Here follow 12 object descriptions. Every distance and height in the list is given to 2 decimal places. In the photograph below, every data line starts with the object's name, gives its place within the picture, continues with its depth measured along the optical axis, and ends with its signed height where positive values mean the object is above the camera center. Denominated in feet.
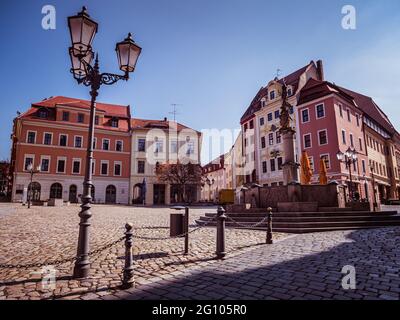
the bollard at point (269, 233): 24.35 -3.34
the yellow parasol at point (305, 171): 45.83 +4.96
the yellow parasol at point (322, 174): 47.33 +4.52
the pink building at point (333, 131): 95.25 +26.81
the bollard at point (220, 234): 19.07 -2.63
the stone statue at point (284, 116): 46.26 +15.13
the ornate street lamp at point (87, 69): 15.16 +9.27
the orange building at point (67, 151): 116.98 +24.40
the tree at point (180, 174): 125.90 +12.89
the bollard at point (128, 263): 13.03 -3.31
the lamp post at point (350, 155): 60.73 +10.39
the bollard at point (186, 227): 20.84 -2.42
